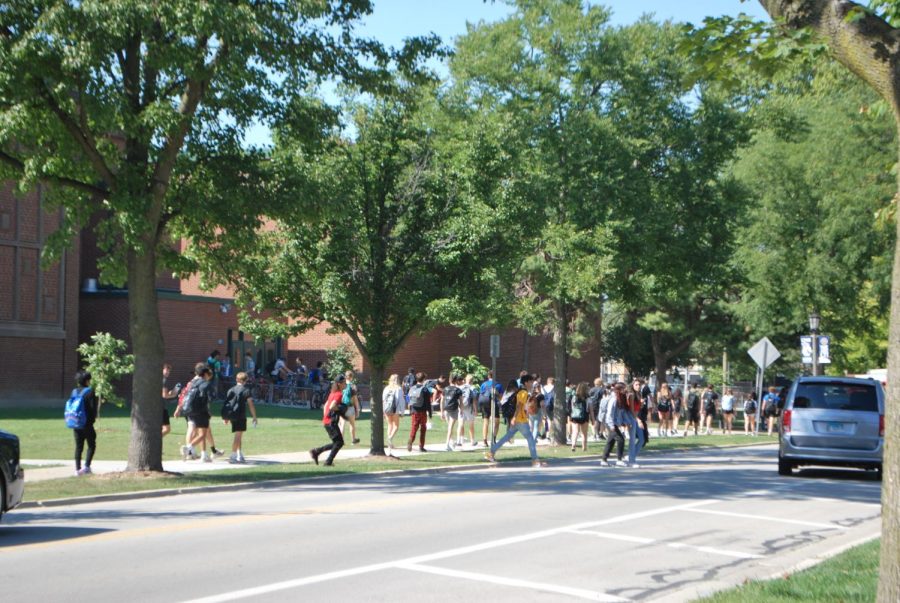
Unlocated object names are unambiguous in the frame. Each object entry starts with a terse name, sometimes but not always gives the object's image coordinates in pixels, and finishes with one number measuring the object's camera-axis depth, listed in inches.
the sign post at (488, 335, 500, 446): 1087.0
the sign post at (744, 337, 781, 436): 1379.2
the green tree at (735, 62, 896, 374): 1595.7
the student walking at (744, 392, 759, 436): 1599.4
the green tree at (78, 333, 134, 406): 1053.2
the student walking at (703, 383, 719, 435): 1550.2
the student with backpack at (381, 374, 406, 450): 1045.1
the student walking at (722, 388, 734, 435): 1644.9
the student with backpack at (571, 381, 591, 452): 1066.1
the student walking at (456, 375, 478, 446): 1108.5
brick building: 1523.1
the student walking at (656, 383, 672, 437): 1485.0
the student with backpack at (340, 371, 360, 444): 978.2
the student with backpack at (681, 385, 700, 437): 1497.3
